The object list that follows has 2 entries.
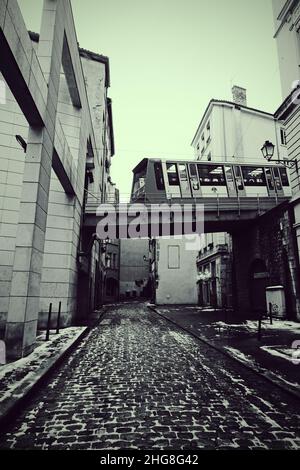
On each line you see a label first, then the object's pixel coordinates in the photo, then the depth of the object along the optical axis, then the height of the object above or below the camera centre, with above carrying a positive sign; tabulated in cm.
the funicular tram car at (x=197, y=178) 1764 +785
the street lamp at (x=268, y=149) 964 +520
